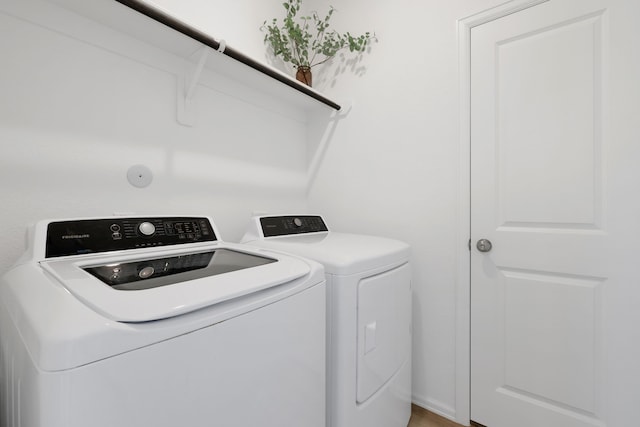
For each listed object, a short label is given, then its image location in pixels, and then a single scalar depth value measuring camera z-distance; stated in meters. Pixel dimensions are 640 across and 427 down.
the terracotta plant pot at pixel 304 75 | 1.82
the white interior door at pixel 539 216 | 1.18
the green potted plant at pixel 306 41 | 1.76
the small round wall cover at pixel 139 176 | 1.19
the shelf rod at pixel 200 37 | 0.95
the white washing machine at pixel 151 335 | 0.42
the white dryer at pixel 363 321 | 0.96
